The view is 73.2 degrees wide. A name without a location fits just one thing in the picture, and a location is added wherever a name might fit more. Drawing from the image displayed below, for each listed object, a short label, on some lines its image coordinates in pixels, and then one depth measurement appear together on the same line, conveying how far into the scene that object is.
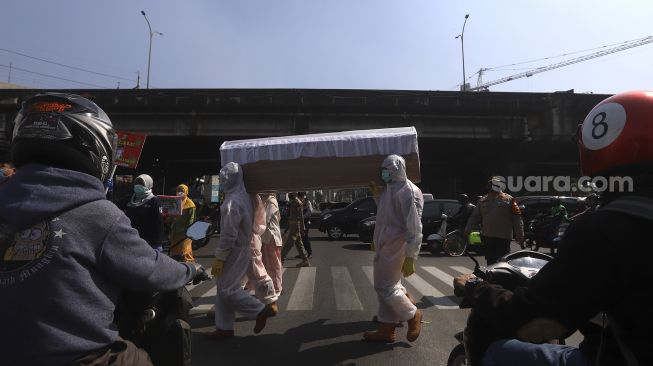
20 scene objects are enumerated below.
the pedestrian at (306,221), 11.74
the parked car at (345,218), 18.30
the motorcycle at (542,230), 13.40
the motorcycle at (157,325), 1.96
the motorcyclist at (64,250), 1.43
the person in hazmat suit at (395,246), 4.84
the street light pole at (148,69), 40.56
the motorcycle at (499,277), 2.12
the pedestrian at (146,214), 5.41
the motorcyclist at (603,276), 1.37
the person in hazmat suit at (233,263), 4.94
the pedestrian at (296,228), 10.87
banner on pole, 12.12
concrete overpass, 25.06
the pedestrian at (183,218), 7.88
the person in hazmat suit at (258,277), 5.48
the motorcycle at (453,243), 3.31
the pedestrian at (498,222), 6.85
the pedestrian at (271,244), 6.44
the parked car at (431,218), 15.04
